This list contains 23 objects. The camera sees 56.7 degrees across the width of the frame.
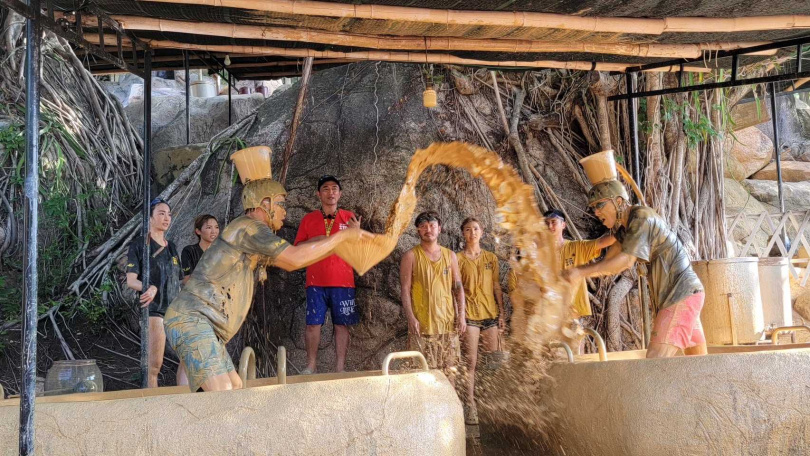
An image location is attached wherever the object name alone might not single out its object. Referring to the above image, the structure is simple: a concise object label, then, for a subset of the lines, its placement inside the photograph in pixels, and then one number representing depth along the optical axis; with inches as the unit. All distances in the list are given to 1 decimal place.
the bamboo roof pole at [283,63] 319.3
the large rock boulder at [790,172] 599.8
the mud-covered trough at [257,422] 115.2
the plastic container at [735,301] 240.8
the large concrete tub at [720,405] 133.2
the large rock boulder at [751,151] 583.5
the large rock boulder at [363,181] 265.6
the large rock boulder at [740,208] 491.2
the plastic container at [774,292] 265.3
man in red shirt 229.1
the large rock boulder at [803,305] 401.1
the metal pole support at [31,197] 121.7
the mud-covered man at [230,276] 137.6
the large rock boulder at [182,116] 420.2
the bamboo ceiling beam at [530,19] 161.2
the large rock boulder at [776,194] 564.4
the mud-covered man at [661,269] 165.0
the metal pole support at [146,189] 194.9
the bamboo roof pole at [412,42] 175.2
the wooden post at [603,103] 274.7
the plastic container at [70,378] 174.6
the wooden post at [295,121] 266.5
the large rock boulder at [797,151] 632.9
